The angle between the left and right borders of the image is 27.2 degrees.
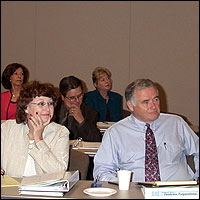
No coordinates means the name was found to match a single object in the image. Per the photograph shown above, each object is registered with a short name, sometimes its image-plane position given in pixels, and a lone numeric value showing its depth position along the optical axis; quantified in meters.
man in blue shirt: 2.80
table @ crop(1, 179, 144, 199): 1.98
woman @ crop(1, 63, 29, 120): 5.55
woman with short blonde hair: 6.48
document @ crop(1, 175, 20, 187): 2.22
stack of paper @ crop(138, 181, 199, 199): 1.91
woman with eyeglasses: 2.64
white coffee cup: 2.13
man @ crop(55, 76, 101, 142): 4.57
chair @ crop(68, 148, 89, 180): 2.70
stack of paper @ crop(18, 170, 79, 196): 2.00
